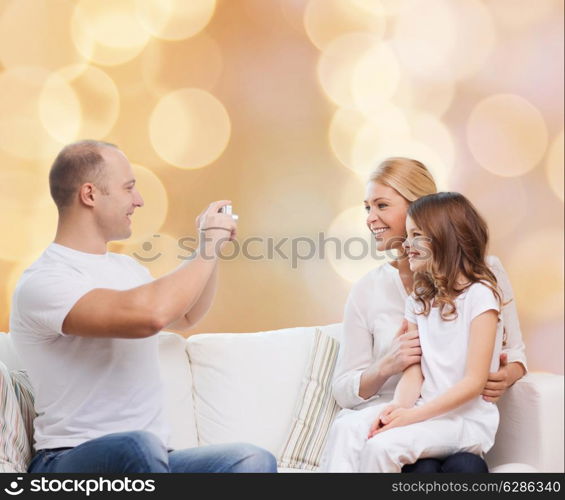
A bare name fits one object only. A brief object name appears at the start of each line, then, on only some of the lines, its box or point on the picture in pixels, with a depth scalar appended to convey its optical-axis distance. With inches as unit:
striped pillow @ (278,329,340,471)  172.3
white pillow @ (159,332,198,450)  172.1
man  153.5
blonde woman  167.2
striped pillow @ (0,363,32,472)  157.3
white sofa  168.0
